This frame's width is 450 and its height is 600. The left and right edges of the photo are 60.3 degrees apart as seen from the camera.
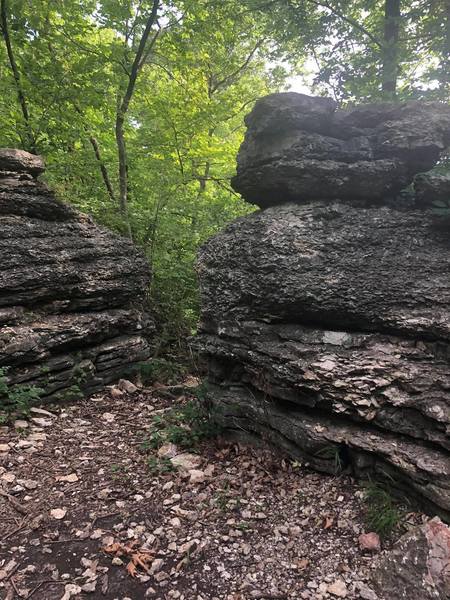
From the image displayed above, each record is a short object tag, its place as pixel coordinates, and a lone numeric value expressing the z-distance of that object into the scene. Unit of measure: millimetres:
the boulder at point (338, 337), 3912
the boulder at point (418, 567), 2779
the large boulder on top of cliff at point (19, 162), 7618
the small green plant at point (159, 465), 4738
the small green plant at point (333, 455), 4172
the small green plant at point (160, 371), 7973
